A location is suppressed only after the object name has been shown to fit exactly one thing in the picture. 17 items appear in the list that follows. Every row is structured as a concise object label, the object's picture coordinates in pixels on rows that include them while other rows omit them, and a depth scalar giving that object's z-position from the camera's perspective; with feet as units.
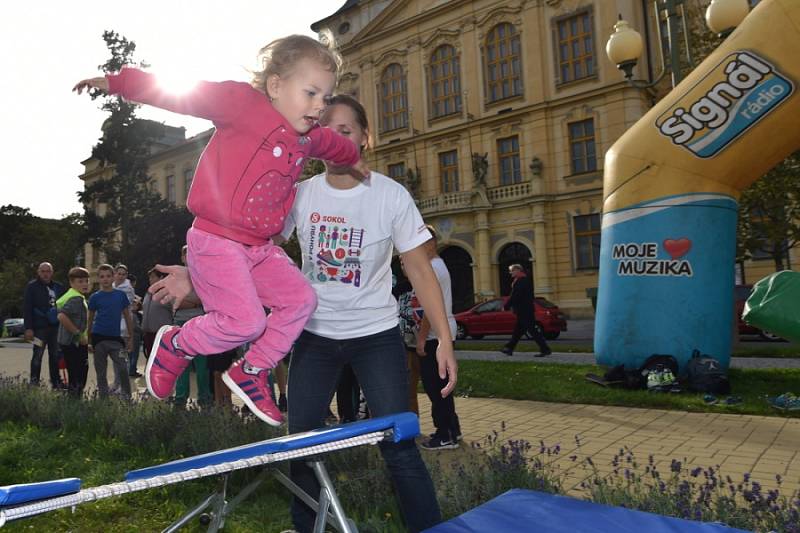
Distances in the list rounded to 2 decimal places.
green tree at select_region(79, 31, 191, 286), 122.11
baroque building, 86.53
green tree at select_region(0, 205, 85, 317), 167.63
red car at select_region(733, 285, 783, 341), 47.60
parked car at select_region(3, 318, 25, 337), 139.33
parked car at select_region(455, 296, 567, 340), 61.41
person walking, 42.37
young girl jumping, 6.99
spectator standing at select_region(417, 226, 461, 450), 18.60
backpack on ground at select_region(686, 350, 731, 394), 24.44
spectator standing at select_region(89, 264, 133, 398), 26.73
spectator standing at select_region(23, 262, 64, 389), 31.27
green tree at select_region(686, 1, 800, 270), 39.06
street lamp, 27.27
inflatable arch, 24.56
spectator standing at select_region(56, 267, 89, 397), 27.07
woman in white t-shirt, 8.37
